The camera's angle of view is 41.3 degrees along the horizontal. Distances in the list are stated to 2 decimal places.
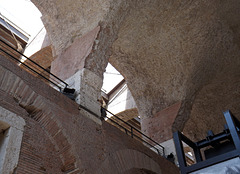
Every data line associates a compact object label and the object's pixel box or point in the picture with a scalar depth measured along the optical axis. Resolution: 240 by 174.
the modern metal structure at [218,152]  3.70
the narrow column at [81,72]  4.81
